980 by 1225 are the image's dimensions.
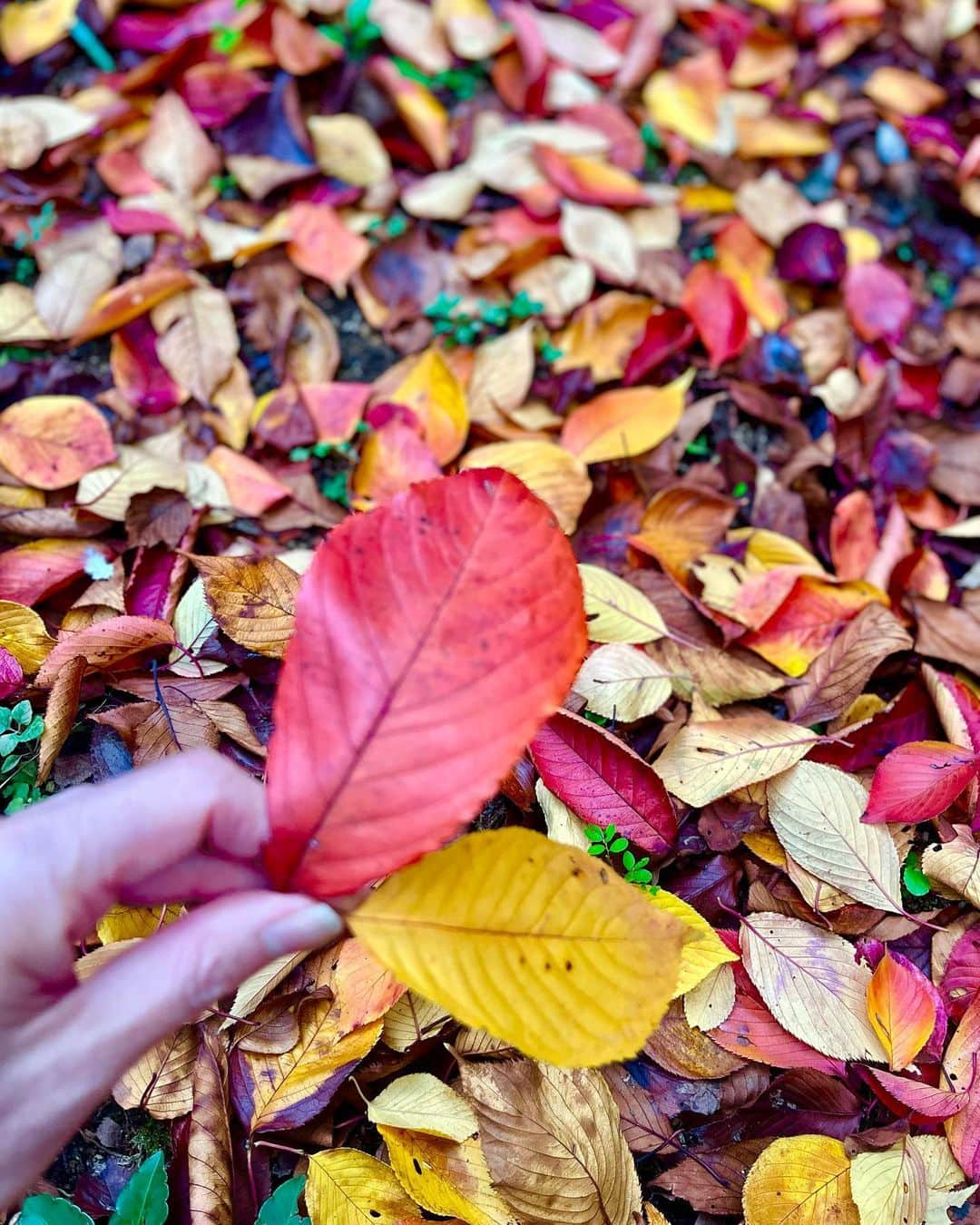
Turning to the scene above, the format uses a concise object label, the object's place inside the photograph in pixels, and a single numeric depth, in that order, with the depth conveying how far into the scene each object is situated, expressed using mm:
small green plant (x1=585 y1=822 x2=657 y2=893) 399
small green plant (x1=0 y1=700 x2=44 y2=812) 402
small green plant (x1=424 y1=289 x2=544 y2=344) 532
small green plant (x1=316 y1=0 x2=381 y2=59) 590
